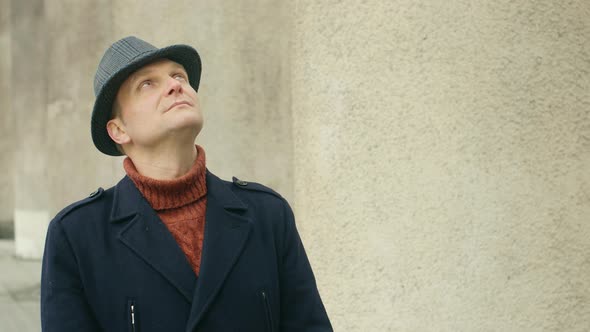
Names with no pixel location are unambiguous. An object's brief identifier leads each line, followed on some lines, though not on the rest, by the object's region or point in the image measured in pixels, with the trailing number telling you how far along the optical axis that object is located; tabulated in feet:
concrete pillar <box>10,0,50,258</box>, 31.35
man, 6.22
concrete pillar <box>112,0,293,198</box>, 16.40
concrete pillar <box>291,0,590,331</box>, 12.07
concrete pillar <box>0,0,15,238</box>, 40.73
